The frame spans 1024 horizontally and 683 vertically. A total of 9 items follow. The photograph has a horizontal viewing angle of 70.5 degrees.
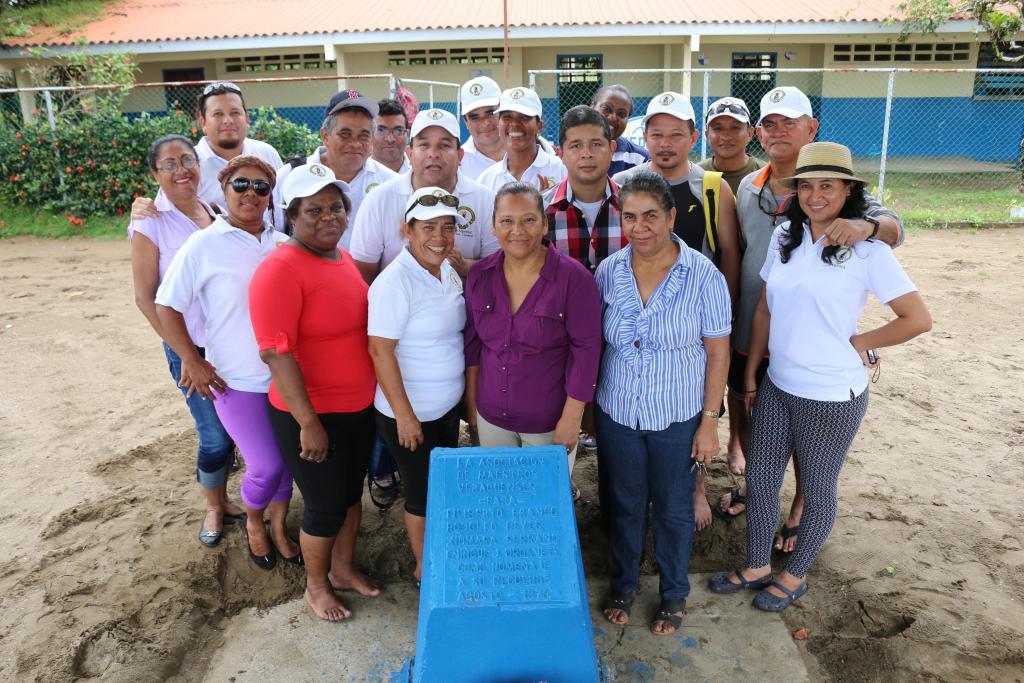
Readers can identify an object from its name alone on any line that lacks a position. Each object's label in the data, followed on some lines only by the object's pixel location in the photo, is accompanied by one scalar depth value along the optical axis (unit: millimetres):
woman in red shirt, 2635
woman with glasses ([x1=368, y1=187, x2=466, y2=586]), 2742
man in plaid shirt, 3129
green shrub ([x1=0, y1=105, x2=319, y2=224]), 11344
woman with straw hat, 2729
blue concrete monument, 2164
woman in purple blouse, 2701
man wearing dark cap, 3641
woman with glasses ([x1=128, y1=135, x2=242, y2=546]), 3293
